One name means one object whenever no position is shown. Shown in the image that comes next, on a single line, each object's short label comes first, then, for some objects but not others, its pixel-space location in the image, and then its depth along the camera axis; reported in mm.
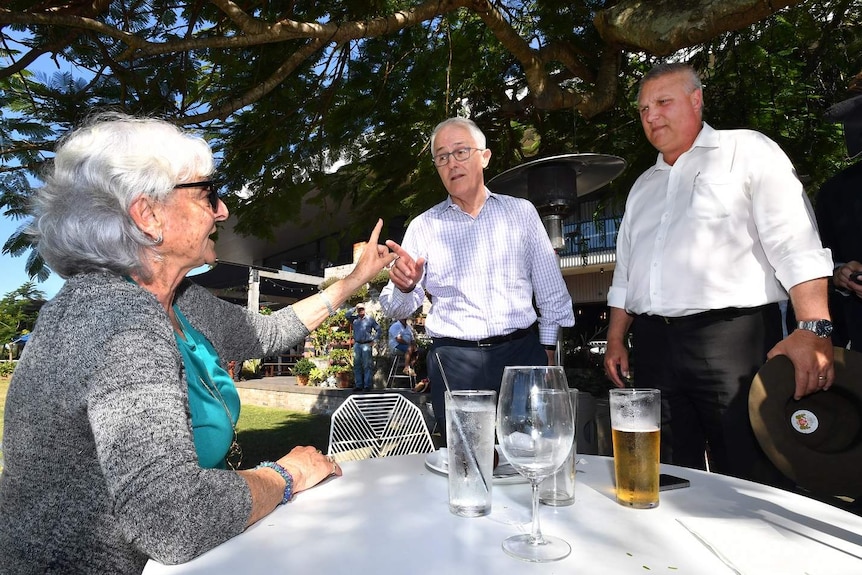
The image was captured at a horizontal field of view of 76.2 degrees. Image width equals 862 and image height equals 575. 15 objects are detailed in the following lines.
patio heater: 3135
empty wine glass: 807
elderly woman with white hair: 842
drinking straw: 975
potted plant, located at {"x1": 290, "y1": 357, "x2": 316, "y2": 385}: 13320
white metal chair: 2229
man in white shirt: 1750
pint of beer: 996
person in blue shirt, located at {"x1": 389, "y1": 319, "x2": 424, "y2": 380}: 10461
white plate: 1179
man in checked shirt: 2367
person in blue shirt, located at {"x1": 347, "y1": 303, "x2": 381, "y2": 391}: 10719
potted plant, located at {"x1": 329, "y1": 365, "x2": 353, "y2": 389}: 12195
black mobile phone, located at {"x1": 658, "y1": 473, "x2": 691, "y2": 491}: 1095
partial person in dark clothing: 2180
